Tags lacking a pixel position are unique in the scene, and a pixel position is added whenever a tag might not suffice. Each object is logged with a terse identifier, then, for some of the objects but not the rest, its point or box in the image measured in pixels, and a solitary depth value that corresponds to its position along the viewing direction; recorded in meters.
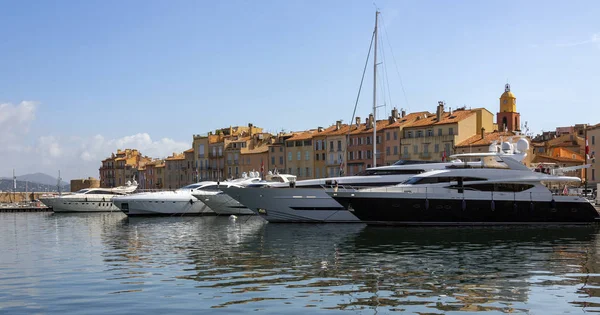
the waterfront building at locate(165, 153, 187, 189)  133.50
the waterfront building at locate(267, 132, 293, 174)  108.61
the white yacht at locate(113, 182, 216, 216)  62.34
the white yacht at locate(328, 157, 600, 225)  40.62
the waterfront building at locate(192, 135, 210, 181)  124.56
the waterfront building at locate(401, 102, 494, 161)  84.69
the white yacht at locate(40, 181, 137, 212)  74.38
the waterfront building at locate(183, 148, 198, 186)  129.48
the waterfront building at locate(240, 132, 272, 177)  112.94
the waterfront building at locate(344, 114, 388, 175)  94.75
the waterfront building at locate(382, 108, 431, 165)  91.62
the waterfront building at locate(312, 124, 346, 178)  101.38
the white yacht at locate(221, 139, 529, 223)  44.44
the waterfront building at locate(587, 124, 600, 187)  81.75
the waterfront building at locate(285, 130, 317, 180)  104.75
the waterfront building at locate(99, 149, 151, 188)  155.50
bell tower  105.00
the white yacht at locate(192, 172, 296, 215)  59.97
